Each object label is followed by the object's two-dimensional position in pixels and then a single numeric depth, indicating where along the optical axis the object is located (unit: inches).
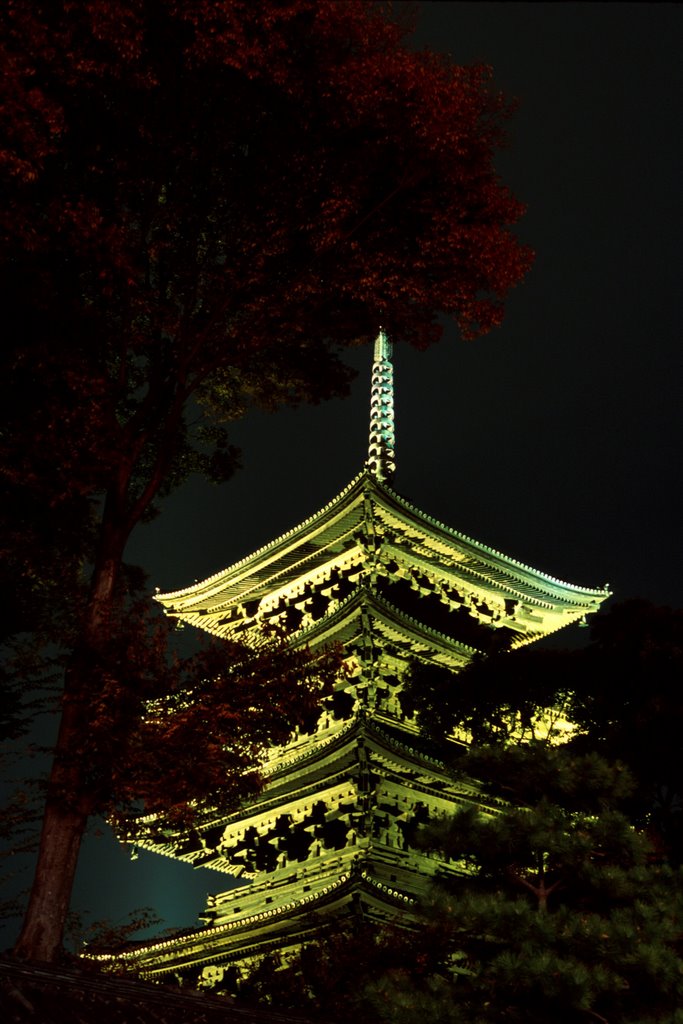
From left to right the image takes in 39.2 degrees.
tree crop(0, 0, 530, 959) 417.7
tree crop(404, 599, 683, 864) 688.4
